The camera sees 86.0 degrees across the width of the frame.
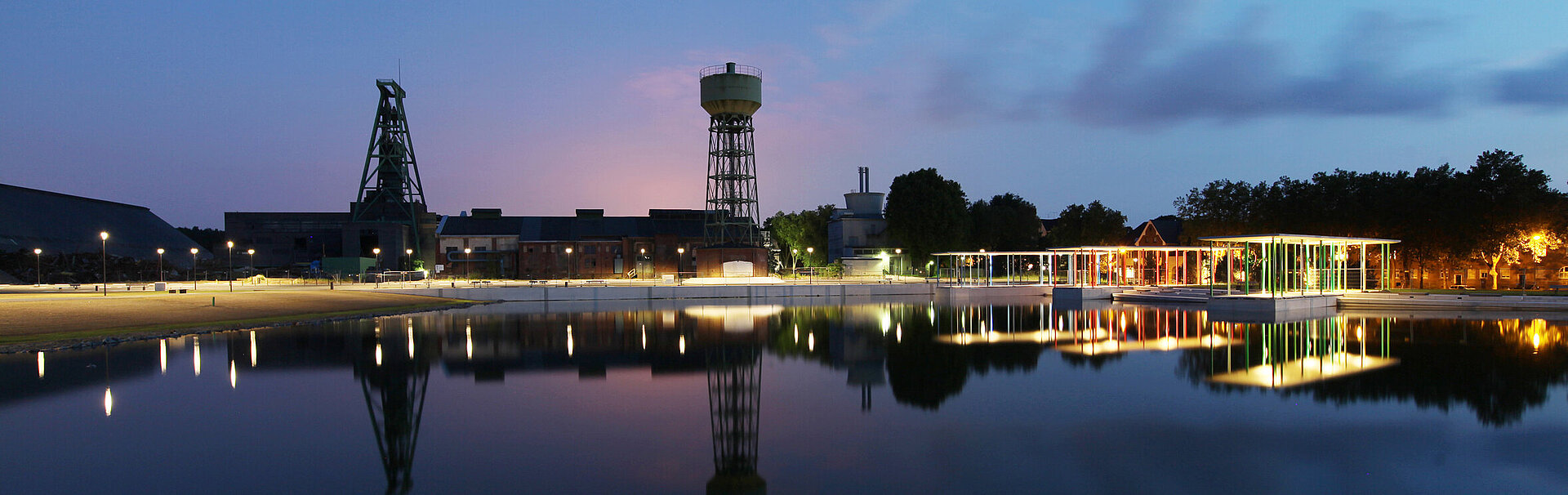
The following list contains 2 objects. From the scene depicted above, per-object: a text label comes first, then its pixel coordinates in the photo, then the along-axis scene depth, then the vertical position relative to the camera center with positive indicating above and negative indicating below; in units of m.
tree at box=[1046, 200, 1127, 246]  80.00 +1.18
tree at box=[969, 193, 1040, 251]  80.31 +1.34
